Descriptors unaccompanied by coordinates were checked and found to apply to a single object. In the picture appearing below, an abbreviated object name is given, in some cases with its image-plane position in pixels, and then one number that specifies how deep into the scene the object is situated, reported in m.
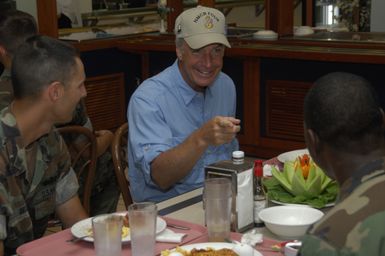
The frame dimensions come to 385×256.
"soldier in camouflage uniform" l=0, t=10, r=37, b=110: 3.12
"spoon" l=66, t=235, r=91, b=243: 1.84
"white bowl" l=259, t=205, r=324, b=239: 1.84
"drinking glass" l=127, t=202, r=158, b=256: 1.72
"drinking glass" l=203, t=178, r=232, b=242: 1.84
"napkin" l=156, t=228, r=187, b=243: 1.83
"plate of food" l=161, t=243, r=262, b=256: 1.69
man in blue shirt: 2.38
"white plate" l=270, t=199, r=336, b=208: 2.07
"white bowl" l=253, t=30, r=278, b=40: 5.16
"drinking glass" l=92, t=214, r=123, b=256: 1.69
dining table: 1.78
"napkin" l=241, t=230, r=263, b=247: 1.80
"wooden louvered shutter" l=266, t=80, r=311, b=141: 4.93
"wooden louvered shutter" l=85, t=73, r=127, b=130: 5.45
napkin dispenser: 1.91
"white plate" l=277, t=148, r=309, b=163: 2.54
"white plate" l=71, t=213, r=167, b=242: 1.83
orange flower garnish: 2.16
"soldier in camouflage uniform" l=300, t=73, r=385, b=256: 1.08
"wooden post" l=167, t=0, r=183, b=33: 5.94
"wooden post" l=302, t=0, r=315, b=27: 8.08
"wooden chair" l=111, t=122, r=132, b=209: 2.60
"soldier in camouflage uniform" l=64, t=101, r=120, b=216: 3.21
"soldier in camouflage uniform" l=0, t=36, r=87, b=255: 2.09
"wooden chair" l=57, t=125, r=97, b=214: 2.90
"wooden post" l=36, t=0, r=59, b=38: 5.27
